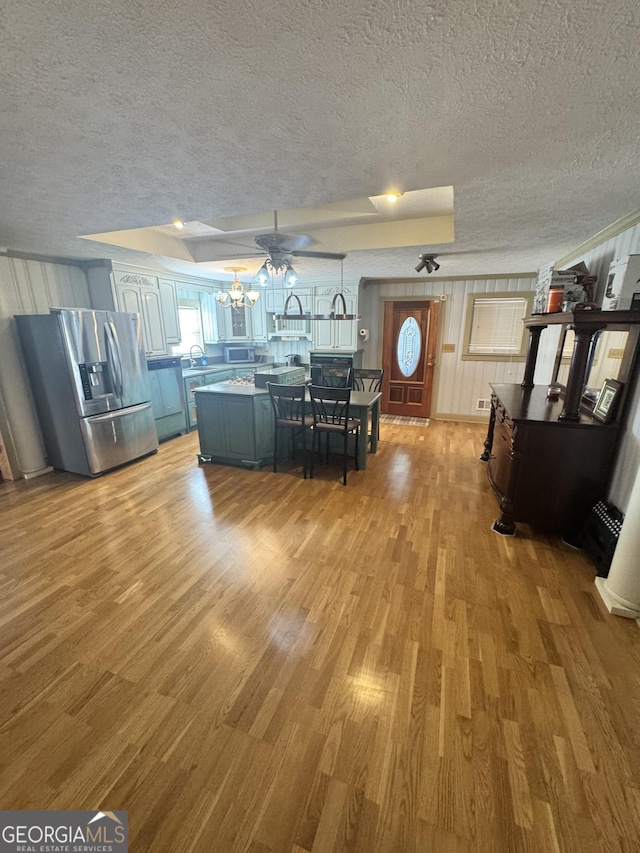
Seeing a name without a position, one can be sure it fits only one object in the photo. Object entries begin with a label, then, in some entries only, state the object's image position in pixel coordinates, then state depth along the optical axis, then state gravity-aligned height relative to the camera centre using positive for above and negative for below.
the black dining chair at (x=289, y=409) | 3.53 -0.84
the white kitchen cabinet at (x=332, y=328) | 5.63 +0.04
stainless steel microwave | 6.43 -0.42
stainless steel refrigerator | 3.40 -0.53
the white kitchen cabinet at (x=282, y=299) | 5.88 +0.55
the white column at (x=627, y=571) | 1.84 -1.30
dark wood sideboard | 2.26 -0.84
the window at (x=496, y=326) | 5.31 +0.05
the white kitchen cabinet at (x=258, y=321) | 6.39 +0.18
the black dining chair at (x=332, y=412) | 3.43 -0.85
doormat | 5.85 -1.53
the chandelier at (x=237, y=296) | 3.70 +0.40
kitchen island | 3.78 -1.01
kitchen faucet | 5.96 -0.47
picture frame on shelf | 2.27 -0.48
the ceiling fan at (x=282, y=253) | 2.85 +0.66
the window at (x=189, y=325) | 5.79 +0.10
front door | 5.82 -0.43
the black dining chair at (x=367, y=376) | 4.70 -0.62
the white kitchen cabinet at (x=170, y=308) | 4.86 +0.32
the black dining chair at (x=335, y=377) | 4.83 -0.68
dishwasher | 4.63 -0.89
